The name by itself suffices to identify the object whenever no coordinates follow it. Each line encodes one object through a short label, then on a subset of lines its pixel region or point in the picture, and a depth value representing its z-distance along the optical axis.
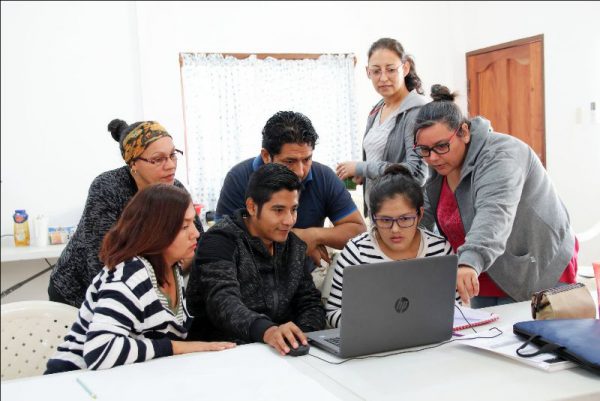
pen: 1.26
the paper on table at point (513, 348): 1.35
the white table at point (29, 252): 3.81
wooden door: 4.73
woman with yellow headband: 1.87
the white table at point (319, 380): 1.24
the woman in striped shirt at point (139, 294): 1.44
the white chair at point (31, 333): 1.72
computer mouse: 1.50
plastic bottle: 4.09
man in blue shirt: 2.06
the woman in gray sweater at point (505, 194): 1.80
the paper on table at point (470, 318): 1.70
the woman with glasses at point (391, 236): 1.90
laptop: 1.40
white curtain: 4.91
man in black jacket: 1.84
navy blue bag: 1.31
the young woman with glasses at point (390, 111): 2.44
